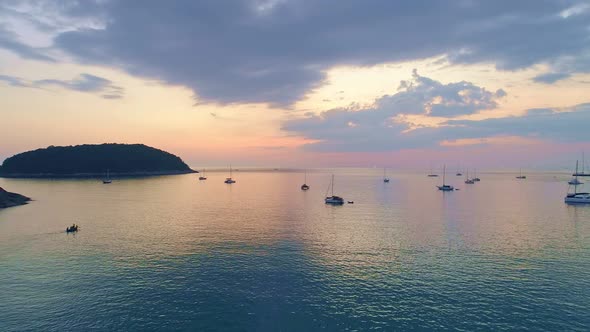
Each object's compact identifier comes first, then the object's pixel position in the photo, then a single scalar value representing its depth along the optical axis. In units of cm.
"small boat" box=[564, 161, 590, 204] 13318
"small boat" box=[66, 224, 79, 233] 7814
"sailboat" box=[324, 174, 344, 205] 13488
